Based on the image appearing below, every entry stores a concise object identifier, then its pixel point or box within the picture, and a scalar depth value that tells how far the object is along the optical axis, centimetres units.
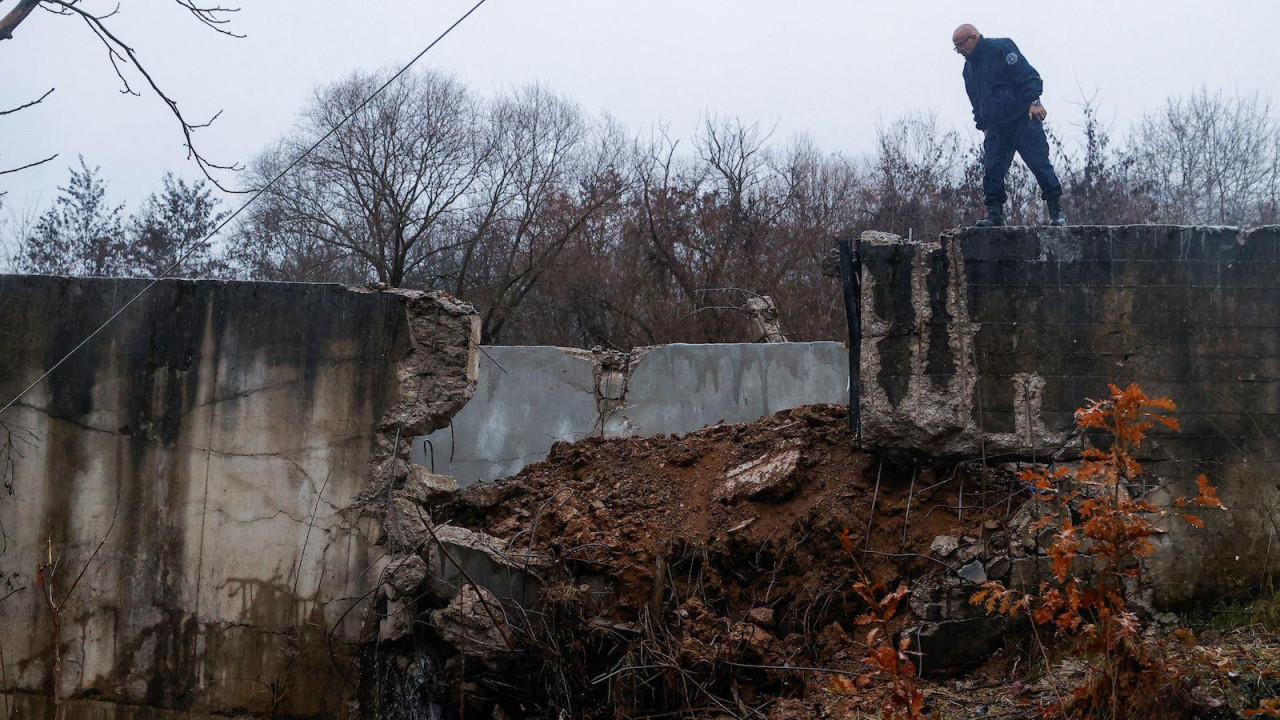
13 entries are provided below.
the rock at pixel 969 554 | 489
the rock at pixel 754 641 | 473
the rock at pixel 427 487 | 509
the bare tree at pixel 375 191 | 1991
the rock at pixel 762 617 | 490
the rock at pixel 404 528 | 501
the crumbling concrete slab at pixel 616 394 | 975
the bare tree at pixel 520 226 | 2072
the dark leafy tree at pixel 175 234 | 2120
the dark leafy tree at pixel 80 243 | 2066
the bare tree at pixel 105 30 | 335
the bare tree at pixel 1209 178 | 1816
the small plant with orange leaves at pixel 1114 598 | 362
